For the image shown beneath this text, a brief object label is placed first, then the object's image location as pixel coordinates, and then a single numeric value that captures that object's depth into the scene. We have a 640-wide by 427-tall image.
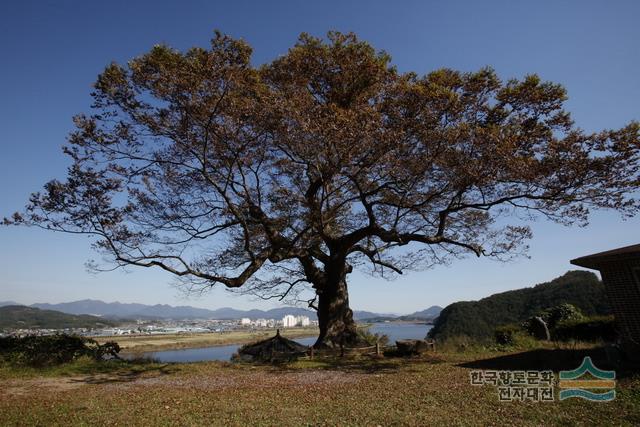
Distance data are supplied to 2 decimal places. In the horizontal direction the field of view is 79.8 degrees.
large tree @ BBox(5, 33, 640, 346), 11.30
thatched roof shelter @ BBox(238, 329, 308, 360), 16.00
